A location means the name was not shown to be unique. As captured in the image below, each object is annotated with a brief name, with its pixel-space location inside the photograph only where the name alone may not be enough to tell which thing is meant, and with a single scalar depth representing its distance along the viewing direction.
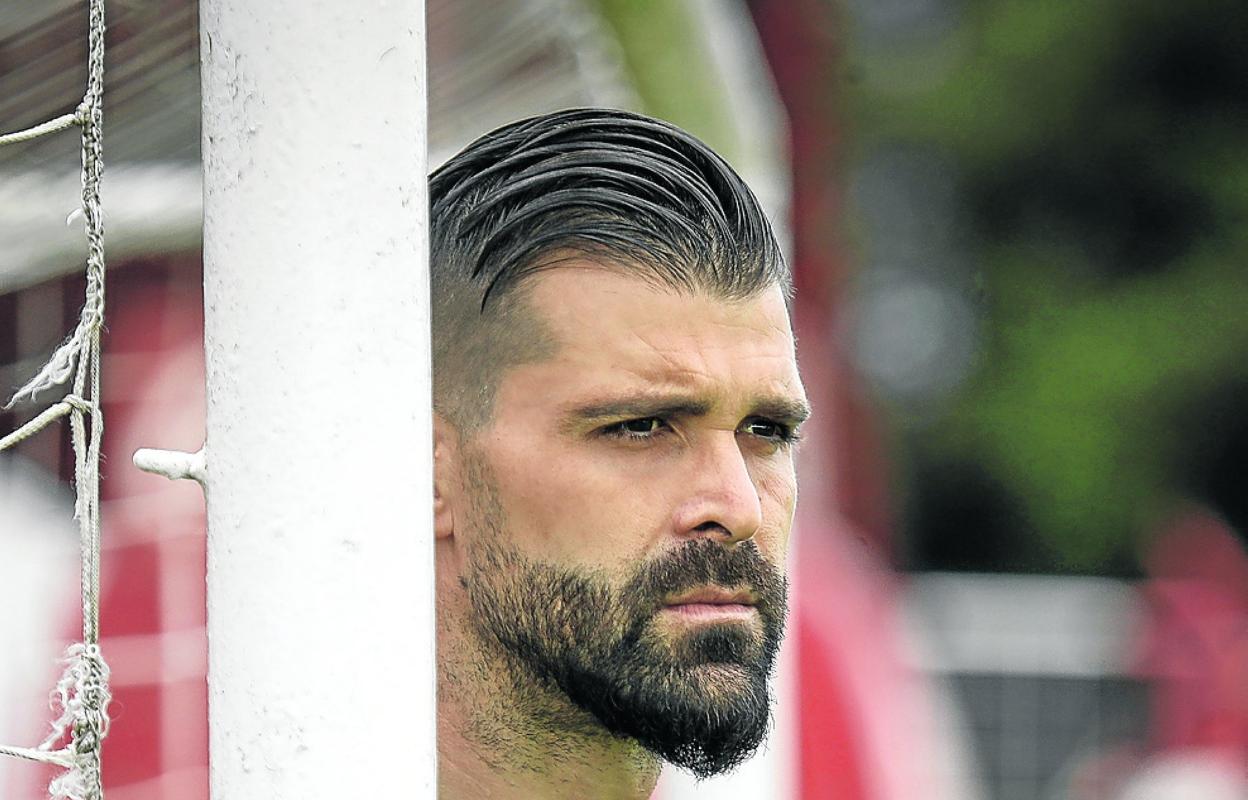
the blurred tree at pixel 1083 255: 18.11
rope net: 5.91
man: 6.06
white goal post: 5.84
